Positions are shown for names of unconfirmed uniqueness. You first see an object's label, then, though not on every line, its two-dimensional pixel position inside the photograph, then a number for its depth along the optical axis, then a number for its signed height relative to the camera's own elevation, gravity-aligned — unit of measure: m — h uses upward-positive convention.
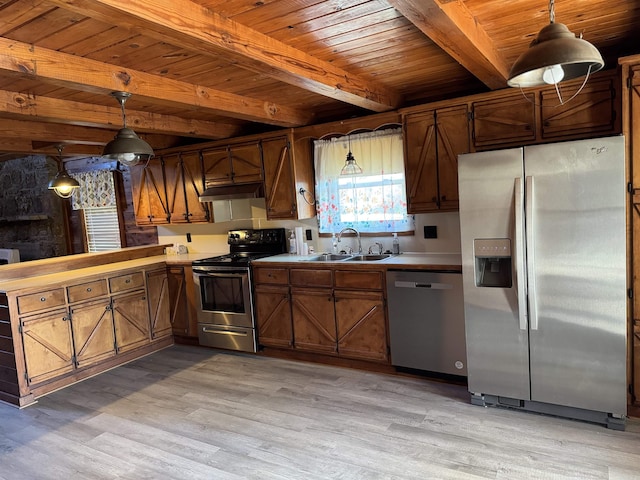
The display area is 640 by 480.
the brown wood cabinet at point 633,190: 2.66 -0.03
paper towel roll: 4.64 -0.35
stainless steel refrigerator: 2.65 -0.53
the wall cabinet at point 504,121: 3.30 +0.54
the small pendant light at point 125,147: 2.87 +0.46
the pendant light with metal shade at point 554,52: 1.50 +0.47
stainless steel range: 4.39 -0.86
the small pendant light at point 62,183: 4.76 +0.42
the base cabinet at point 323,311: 3.79 -0.96
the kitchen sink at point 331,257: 4.24 -0.51
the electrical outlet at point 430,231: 4.02 -0.30
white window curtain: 4.16 +0.16
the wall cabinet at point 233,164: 4.62 +0.50
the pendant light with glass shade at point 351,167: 4.02 +0.33
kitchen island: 3.64 -0.89
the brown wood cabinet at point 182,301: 4.80 -0.95
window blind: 6.20 -0.12
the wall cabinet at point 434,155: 3.57 +0.35
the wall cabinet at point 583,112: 3.04 +0.53
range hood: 4.61 +0.19
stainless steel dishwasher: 3.39 -0.96
